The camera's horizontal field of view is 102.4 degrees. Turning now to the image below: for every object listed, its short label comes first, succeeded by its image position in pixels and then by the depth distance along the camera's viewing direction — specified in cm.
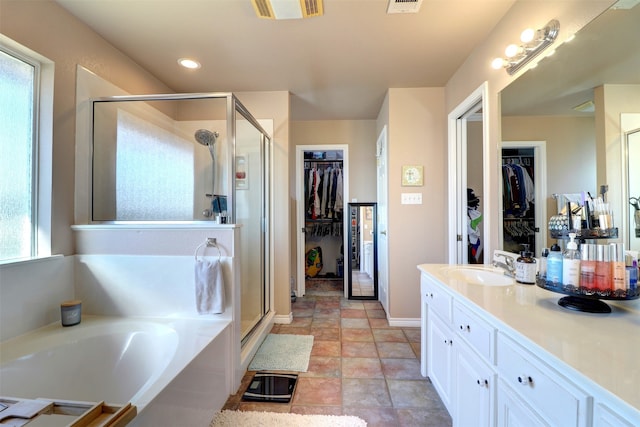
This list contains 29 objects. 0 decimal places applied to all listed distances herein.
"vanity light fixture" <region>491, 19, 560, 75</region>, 133
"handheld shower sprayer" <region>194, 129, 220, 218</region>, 224
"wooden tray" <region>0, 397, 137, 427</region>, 81
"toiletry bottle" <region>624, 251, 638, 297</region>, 92
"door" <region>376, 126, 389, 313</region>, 283
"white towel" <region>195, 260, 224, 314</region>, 164
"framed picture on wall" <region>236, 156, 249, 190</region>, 216
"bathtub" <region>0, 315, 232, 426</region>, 114
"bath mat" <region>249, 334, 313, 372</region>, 195
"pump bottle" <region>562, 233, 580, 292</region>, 100
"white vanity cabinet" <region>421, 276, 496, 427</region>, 101
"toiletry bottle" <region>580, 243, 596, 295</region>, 96
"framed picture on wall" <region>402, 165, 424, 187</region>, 264
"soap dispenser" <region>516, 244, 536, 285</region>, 133
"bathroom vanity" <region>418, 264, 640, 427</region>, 59
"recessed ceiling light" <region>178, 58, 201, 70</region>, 216
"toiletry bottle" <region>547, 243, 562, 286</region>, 106
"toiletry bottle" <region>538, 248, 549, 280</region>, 113
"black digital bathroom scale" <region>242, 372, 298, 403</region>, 163
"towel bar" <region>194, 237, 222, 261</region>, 170
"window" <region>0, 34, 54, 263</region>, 141
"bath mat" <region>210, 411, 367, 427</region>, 141
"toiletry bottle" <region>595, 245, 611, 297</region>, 94
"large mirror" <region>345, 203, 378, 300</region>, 351
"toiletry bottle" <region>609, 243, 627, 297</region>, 92
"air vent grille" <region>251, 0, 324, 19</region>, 151
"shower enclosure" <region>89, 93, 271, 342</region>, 186
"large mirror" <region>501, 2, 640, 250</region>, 99
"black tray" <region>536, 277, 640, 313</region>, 92
